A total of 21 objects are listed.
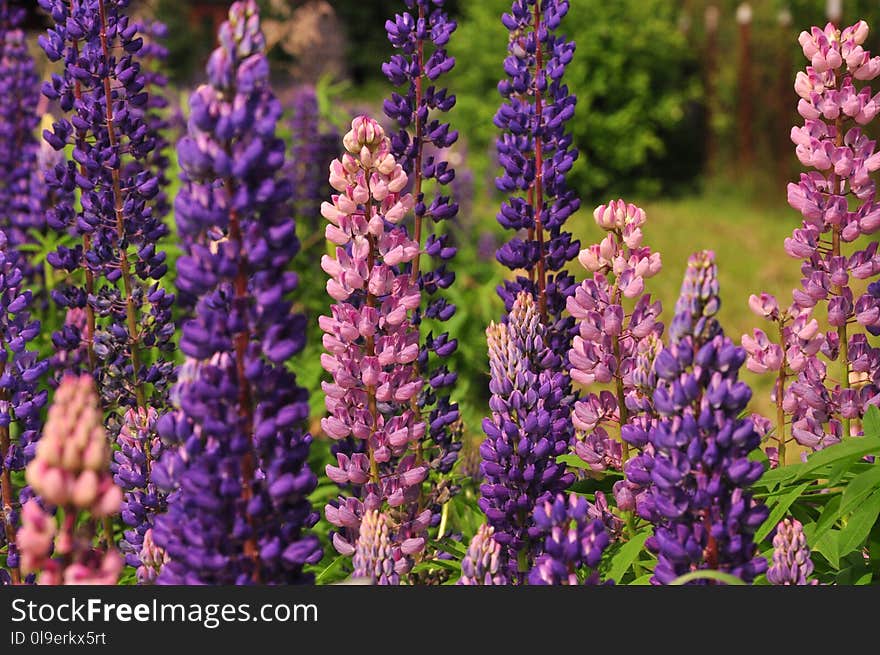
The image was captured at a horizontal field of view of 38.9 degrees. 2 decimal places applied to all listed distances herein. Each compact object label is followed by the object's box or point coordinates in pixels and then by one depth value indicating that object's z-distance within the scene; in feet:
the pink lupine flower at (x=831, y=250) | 11.00
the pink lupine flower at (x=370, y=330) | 9.64
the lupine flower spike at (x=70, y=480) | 5.75
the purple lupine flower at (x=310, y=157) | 23.52
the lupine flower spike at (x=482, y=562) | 7.64
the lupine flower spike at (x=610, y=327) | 10.23
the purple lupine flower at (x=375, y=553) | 7.92
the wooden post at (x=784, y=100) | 53.11
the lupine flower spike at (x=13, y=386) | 9.71
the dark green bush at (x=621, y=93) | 61.77
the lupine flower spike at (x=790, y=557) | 8.09
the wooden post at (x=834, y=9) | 40.75
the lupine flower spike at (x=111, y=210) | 10.97
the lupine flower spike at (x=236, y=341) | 6.68
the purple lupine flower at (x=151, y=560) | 8.68
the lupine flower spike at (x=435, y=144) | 11.04
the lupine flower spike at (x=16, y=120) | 16.76
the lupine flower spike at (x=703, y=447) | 7.23
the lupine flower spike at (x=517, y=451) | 9.31
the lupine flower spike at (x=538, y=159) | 11.46
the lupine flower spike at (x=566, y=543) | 7.43
